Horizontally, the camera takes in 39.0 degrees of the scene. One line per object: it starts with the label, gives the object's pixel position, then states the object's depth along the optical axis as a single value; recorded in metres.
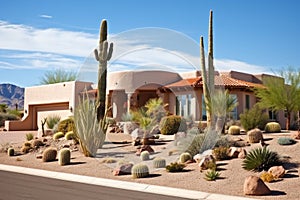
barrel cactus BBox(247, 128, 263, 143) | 19.67
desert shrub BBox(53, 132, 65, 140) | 26.66
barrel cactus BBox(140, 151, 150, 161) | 19.39
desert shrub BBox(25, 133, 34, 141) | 28.03
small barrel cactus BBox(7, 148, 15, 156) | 22.55
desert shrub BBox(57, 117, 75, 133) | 29.42
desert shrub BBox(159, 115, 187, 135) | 26.80
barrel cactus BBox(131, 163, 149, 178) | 15.45
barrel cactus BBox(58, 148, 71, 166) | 18.56
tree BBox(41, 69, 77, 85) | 53.81
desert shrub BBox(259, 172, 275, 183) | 13.66
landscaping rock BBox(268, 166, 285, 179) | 14.03
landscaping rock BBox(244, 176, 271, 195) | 12.30
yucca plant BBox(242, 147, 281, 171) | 15.08
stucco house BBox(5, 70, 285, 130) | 32.38
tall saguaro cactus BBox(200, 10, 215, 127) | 23.74
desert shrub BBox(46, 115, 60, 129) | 35.44
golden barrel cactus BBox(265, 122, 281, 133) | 23.86
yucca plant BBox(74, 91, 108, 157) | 20.50
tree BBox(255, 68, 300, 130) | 25.67
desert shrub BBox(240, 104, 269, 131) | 25.20
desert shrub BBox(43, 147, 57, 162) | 19.94
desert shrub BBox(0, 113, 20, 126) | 46.21
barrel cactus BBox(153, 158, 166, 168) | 16.85
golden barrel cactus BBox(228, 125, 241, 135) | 23.36
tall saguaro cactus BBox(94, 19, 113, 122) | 22.73
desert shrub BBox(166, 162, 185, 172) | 15.98
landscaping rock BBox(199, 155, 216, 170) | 15.84
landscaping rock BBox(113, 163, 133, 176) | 16.25
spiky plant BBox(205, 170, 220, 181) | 14.24
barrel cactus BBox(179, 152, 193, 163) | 17.58
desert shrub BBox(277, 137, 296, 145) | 18.33
